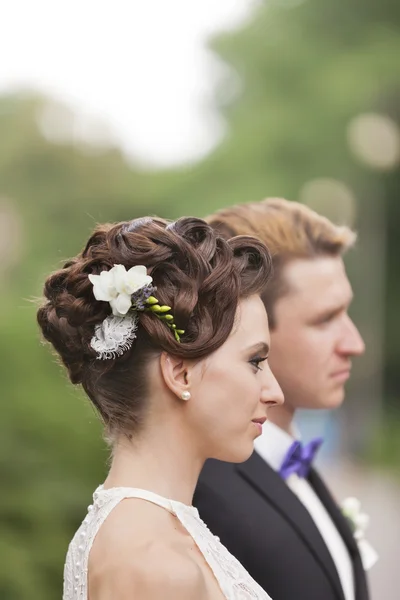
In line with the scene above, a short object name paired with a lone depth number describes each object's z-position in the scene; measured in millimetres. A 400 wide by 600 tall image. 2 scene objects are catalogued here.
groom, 2906
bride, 2582
